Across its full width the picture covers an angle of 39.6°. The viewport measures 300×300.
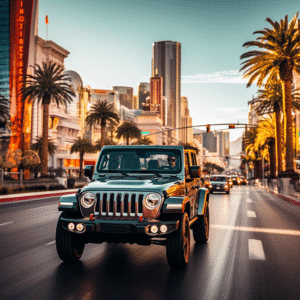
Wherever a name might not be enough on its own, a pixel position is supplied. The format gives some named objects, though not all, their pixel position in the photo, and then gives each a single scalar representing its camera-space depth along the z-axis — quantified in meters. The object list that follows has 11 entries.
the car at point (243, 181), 72.64
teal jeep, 5.87
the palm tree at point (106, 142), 90.16
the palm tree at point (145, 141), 104.15
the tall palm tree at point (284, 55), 32.59
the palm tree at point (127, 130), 77.94
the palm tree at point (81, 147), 83.44
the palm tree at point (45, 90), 41.90
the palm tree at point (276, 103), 43.25
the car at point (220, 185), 34.00
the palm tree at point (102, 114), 57.41
